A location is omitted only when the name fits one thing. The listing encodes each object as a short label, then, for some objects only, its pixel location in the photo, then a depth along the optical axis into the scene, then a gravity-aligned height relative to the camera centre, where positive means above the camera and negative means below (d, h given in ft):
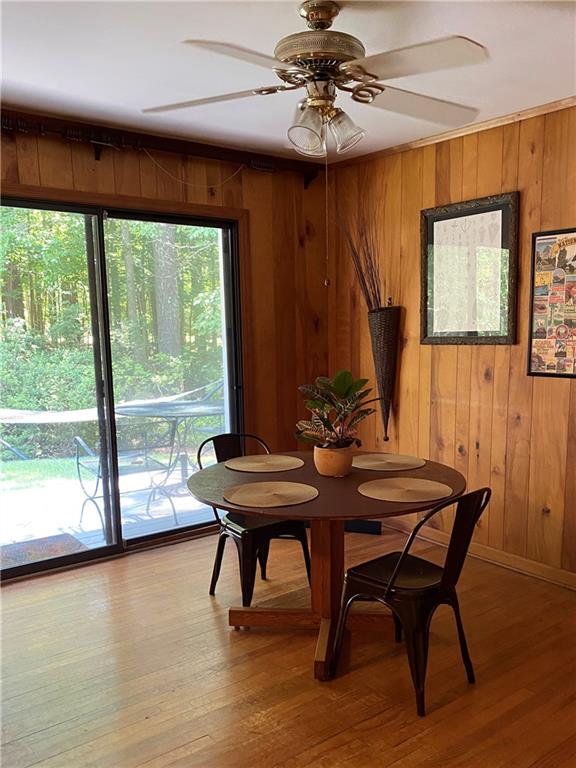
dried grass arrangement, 13.34 +1.41
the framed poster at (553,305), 9.93 +0.21
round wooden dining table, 7.61 -2.86
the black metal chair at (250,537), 9.06 -3.30
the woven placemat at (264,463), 9.14 -2.19
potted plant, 8.37 -1.42
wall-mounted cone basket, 12.83 -0.55
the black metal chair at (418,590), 6.88 -3.20
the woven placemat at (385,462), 9.04 -2.19
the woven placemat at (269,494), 7.40 -2.19
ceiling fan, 6.10 +2.73
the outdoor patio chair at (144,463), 11.64 -2.74
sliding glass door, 10.77 -0.88
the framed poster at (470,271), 10.78 +0.91
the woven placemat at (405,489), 7.46 -2.18
